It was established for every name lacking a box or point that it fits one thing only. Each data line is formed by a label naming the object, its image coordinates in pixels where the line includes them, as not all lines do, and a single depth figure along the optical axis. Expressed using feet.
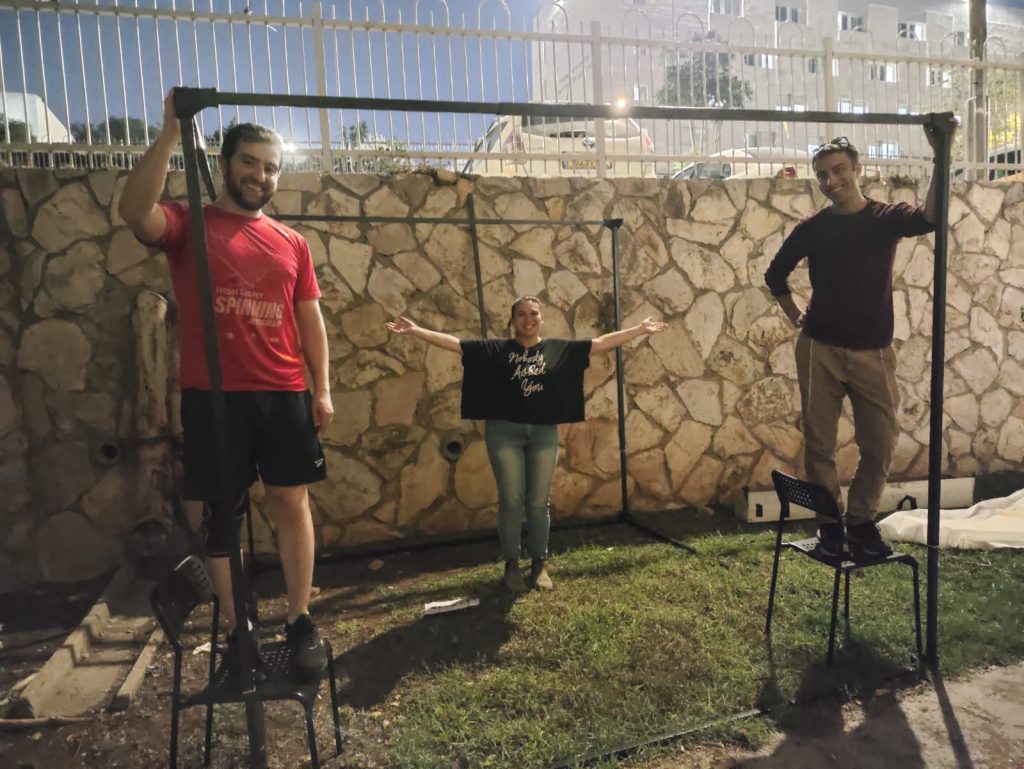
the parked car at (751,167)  15.94
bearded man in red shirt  6.32
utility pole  17.80
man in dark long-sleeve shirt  8.85
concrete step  7.97
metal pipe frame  5.71
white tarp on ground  12.42
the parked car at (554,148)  14.64
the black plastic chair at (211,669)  6.13
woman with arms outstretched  10.73
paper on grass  10.37
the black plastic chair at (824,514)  8.20
